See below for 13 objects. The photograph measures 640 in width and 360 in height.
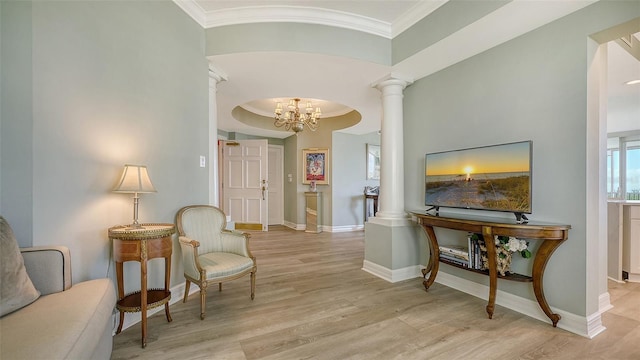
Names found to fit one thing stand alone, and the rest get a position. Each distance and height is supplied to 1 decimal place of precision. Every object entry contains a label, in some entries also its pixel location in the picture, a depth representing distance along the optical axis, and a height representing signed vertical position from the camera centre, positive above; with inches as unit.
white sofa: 37.2 -23.2
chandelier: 181.7 +42.2
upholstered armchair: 84.3 -26.4
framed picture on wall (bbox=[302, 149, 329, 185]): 246.5 +11.9
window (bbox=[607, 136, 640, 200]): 241.1 +12.0
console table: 75.2 -17.1
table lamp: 71.3 -1.1
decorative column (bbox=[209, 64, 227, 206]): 117.6 +22.3
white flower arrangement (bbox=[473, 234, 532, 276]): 83.8 -23.0
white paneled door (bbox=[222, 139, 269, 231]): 233.5 -2.9
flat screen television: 84.7 +0.1
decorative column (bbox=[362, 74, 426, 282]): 122.2 -16.8
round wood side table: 69.5 -20.0
